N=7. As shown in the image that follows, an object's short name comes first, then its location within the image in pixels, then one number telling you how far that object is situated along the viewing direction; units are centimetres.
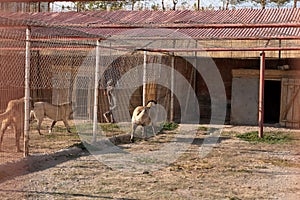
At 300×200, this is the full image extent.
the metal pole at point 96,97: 1137
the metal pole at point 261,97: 1423
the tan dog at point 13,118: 942
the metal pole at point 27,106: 886
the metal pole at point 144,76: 1469
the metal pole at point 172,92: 1716
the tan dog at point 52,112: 1271
